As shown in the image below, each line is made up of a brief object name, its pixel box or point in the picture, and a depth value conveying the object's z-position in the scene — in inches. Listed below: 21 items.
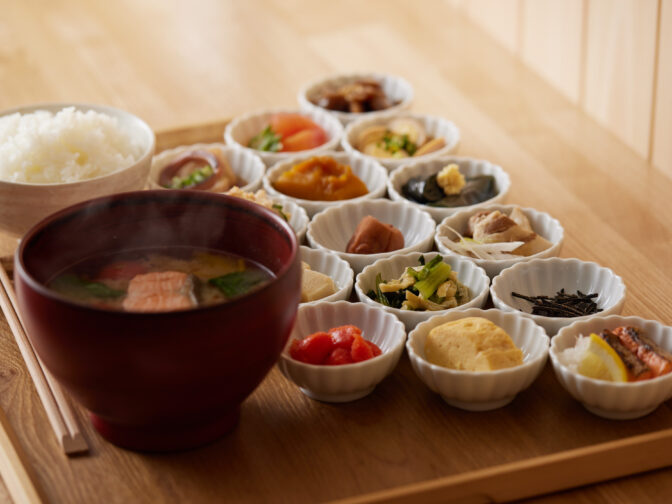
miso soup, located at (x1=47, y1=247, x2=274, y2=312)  32.4
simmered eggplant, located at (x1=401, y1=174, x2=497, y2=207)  40.5
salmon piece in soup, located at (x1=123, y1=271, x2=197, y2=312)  32.0
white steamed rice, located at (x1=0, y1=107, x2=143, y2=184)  37.8
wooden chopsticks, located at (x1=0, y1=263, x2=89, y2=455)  33.2
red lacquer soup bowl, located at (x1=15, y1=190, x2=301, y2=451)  30.7
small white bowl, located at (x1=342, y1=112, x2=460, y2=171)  42.4
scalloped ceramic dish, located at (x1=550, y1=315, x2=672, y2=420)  32.8
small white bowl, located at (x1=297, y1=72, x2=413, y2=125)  45.5
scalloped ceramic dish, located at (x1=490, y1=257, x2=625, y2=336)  36.4
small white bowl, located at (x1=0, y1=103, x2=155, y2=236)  37.2
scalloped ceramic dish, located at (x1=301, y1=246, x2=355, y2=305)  37.2
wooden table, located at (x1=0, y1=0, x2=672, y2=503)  32.6
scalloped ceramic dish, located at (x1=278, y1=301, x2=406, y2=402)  33.7
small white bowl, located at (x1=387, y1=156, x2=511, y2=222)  40.8
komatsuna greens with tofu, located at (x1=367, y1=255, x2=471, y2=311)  35.9
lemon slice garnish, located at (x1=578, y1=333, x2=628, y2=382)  33.2
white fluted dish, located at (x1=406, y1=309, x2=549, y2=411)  33.2
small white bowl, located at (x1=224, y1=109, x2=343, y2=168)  43.6
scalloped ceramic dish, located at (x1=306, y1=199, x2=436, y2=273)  39.2
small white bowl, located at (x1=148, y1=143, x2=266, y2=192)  41.9
